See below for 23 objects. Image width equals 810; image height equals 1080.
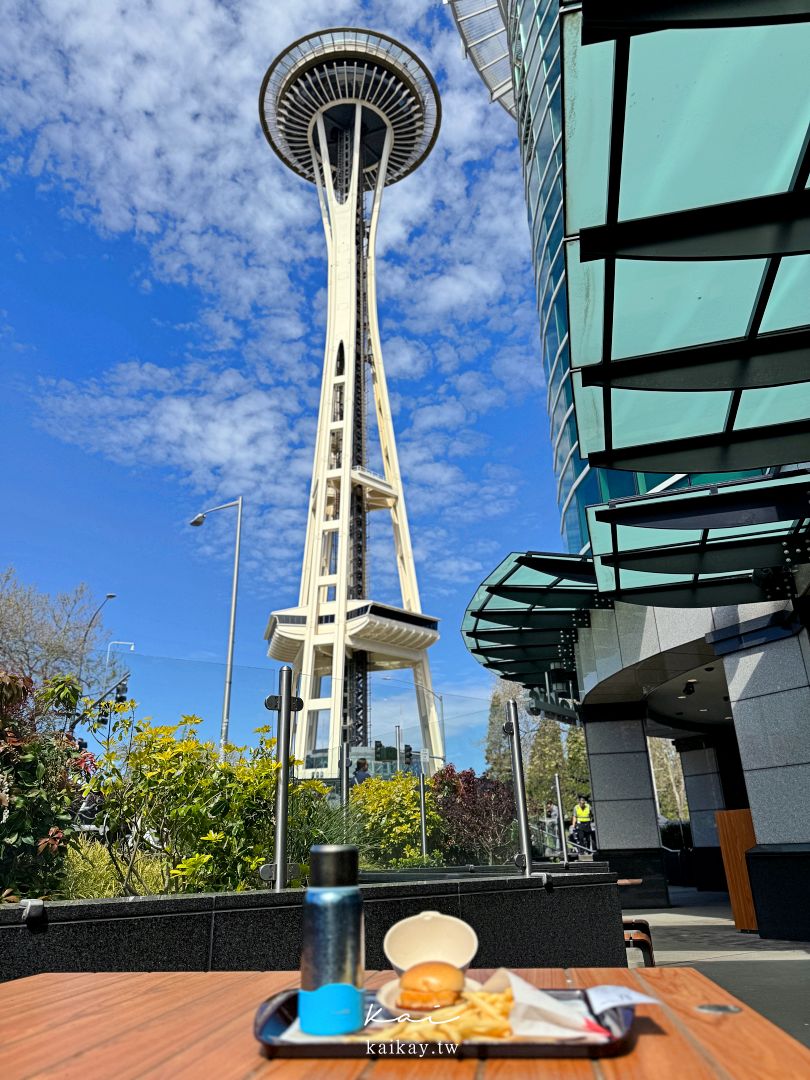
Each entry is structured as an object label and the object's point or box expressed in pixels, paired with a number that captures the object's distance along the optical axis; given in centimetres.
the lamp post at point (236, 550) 2269
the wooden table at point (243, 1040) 93
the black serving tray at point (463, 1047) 95
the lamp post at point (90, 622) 2343
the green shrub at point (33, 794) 443
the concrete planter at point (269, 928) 329
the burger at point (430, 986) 111
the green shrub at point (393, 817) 712
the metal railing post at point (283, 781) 471
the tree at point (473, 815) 727
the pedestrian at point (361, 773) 771
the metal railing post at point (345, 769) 710
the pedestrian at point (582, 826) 1991
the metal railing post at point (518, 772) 589
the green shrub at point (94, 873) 486
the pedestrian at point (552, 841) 1019
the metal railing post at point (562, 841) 950
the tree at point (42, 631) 2280
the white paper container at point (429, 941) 121
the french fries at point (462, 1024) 100
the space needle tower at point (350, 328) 3512
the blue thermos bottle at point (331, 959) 108
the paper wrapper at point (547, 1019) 98
